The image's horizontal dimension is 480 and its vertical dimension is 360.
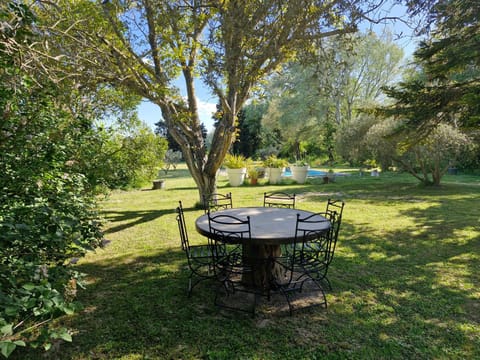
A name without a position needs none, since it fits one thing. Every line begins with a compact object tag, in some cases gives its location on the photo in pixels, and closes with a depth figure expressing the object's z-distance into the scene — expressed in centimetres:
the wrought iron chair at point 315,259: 265
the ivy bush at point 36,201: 143
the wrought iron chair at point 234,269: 244
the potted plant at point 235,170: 1226
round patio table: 237
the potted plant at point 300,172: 1284
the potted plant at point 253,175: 1270
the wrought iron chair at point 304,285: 242
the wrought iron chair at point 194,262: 294
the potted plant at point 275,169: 1286
